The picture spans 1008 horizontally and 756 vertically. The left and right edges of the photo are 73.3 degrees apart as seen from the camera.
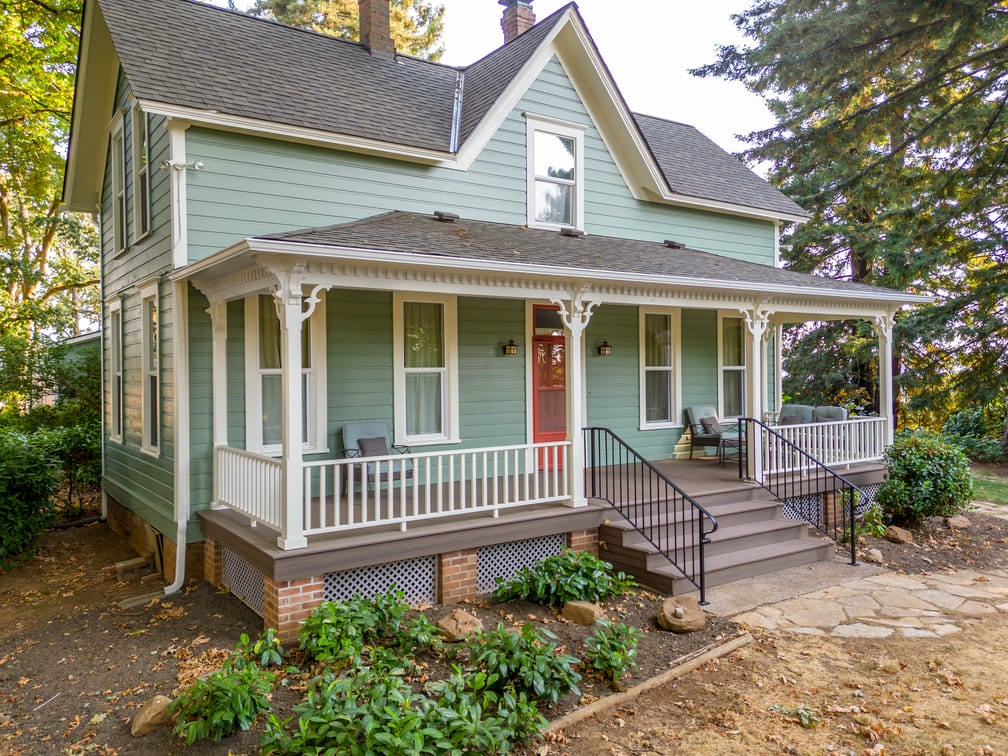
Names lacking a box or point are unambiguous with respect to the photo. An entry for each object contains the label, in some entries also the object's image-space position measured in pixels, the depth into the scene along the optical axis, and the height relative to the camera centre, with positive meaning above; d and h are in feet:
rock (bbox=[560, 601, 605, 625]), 19.06 -6.89
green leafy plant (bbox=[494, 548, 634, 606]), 20.43 -6.50
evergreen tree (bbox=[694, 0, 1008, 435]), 36.04 +14.01
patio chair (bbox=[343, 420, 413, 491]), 25.09 -2.69
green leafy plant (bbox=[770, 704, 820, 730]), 14.35 -7.48
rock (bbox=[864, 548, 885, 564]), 26.11 -7.31
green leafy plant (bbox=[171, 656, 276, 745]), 13.08 -6.57
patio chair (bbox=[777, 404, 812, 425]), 36.24 -2.54
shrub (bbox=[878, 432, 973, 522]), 30.19 -5.17
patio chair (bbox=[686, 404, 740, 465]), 33.92 -3.13
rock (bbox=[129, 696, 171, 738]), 13.99 -7.18
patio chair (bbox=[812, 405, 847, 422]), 34.65 -2.40
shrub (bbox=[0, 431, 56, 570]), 27.63 -5.17
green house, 21.01 +2.68
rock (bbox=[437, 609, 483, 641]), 17.66 -6.75
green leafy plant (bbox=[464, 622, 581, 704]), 14.65 -6.48
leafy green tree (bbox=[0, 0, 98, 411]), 47.19 +16.93
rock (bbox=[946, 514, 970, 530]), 31.48 -7.30
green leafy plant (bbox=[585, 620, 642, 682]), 15.88 -6.74
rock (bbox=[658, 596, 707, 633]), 18.76 -6.93
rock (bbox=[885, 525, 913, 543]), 28.84 -7.18
